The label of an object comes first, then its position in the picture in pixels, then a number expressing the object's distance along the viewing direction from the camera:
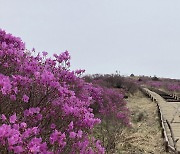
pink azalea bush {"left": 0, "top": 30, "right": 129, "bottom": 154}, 3.40
